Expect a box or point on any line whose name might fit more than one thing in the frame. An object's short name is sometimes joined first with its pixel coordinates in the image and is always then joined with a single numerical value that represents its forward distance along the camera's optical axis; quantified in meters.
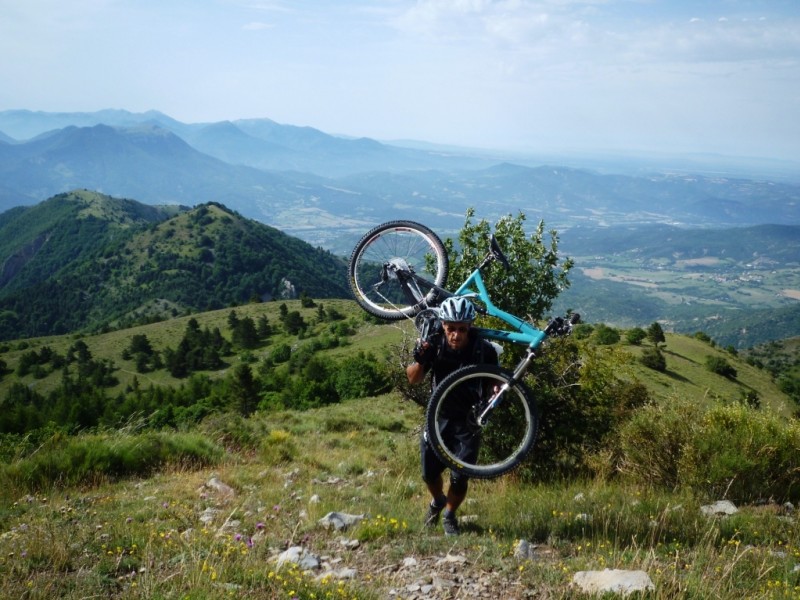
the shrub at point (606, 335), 63.00
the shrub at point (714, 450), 8.60
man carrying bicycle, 6.18
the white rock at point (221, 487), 8.25
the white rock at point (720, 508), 7.30
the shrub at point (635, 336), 71.00
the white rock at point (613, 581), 4.45
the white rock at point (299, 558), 5.19
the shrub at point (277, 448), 11.88
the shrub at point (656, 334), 72.75
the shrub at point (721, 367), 67.81
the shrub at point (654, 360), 60.28
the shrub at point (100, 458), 8.29
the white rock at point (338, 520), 6.33
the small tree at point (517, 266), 16.72
